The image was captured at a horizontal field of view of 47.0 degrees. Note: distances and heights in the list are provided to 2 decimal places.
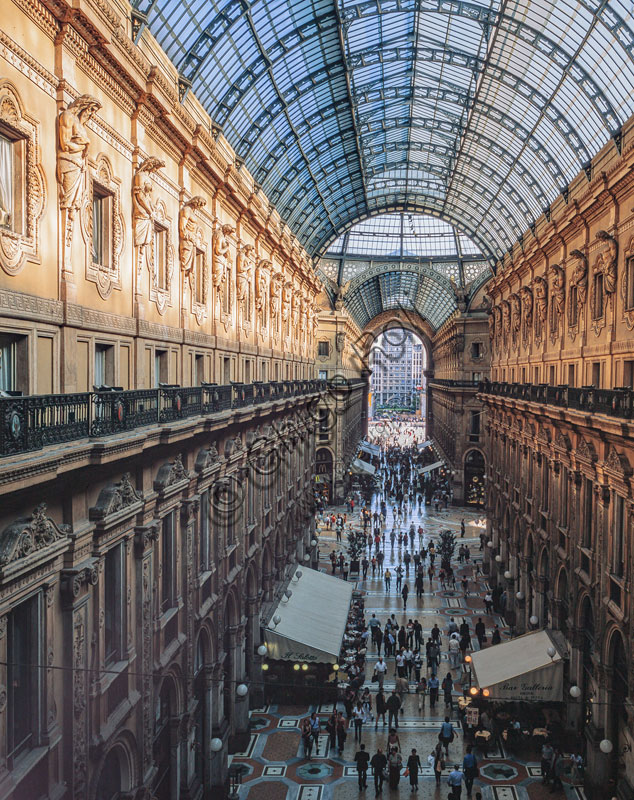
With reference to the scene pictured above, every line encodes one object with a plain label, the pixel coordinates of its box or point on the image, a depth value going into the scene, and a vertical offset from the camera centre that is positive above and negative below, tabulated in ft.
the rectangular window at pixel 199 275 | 64.64 +9.00
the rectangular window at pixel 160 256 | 52.75 +8.81
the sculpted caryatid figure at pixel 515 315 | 129.10 +10.96
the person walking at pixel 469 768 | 62.23 -33.66
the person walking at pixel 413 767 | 62.90 -33.80
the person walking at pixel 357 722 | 73.42 -35.20
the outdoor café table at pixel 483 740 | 71.26 -35.58
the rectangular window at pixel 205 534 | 62.54 -13.80
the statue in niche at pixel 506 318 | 139.85 +11.35
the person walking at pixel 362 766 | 63.52 -33.99
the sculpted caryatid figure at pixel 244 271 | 82.17 +12.17
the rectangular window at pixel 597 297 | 73.87 +8.12
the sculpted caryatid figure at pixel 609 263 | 67.41 +10.61
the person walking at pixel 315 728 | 71.26 -34.48
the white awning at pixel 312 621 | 78.07 -29.03
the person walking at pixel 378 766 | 62.75 -33.67
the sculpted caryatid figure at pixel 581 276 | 79.82 +11.05
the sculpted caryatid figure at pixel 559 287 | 92.36 +11.38
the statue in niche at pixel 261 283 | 94.28 +12.27
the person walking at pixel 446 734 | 69.41 -34.19
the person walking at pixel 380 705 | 76.43 -34.65
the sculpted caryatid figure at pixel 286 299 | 121.39 +13.00
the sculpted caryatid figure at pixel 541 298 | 103.91 +11.26
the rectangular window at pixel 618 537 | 61.44 -13.71
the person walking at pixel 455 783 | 59.81 -33.58
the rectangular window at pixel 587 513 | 72.16 -13.64
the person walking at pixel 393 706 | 74.79 -33.92
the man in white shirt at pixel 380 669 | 82.35 -33.53
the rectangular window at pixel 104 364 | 42.93 +0.68
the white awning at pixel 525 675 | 69.77 -29.20
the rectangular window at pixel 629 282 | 63.05 +8.16
